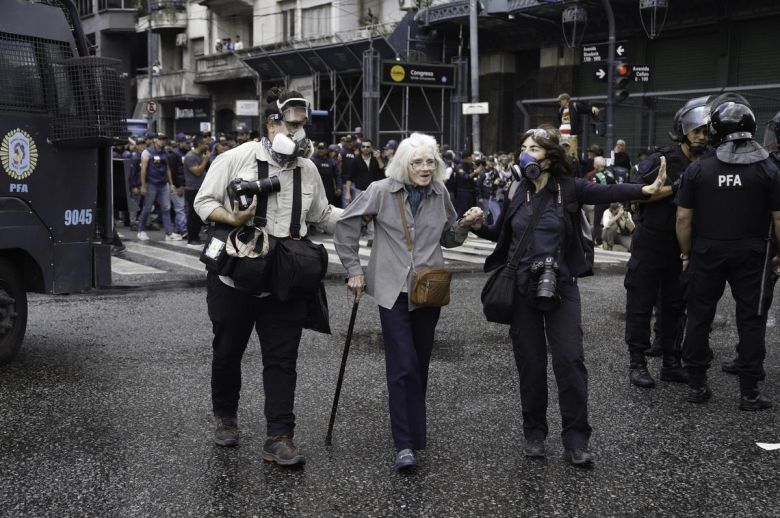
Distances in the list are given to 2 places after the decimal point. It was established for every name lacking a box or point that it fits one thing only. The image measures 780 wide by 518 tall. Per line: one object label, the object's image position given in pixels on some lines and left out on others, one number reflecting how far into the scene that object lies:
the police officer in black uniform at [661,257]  6.54
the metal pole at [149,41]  45.41
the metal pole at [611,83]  18.66
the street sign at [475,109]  22.56
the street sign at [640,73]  19.58
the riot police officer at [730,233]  5.87
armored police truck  6.83
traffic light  18.22
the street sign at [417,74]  27.94
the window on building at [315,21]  36.12
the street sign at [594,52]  20.61
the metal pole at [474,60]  24.81
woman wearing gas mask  4.95
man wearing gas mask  4.84
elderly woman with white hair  4.93
